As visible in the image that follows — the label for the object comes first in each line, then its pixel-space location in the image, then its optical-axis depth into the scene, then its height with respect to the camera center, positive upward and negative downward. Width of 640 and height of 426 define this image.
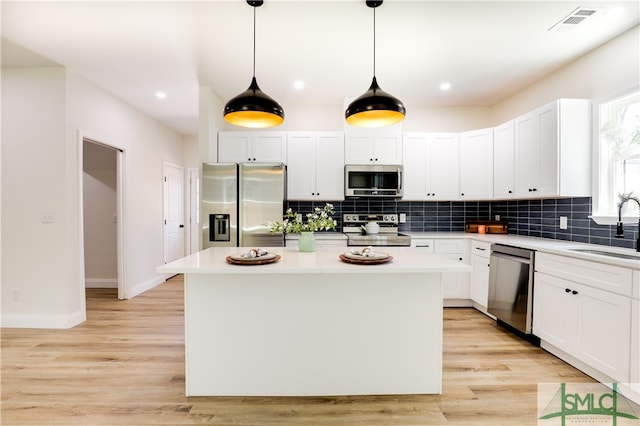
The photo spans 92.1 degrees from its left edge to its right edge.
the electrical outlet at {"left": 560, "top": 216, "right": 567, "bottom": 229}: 3.16 -0.12
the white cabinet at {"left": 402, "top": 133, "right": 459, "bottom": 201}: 4.15 +0.60
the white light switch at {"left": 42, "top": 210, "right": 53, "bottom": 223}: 3.21 -0.07
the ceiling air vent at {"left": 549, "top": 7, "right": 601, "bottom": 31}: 2.29 +1.49
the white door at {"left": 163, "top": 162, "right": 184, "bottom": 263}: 5.50 -0.04
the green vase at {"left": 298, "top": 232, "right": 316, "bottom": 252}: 2.40 -0.25
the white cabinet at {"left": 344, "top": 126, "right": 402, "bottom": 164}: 4.10 +0.86
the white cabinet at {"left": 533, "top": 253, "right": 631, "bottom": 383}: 2.00 -0.81
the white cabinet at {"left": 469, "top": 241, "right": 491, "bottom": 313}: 3.46 -0.75
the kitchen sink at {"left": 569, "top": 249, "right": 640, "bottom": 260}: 2.33 -0.34
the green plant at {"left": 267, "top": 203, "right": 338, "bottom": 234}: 2.30 -0.11
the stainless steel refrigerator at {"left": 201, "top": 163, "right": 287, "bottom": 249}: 3.68 +0.07
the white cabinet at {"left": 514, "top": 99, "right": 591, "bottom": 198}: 2.87 +0.60
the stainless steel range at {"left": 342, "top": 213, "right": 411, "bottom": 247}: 4.19 -0.20
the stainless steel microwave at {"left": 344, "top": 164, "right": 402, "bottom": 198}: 4.03 +0.40
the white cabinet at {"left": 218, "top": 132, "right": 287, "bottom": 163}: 4.07 +0.84
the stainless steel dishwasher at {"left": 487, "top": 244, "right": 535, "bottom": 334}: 2.80 -0.73
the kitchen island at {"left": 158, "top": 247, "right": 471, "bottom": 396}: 2.03 -0.83
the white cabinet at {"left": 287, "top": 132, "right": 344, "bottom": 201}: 4.11 +0.68
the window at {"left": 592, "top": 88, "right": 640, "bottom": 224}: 2.59 +0.49
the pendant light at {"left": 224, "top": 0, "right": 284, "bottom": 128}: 2.04 +0.69
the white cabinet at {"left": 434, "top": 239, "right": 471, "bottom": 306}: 3.81 -0.79
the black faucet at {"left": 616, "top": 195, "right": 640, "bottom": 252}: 2.41 -0.03
